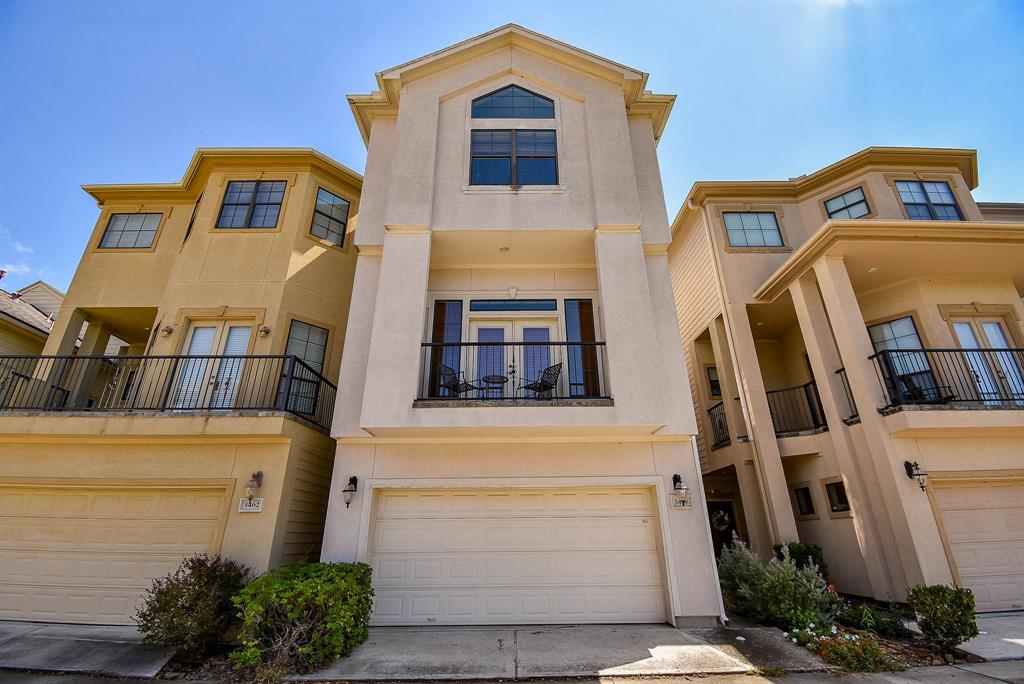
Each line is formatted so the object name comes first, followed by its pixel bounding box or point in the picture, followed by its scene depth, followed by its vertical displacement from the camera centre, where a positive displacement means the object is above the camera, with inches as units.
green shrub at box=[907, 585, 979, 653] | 227.1 -39.6
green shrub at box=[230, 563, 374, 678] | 209.6 -39.5
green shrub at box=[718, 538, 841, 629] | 267.1 -35.8
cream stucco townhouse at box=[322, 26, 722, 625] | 279.3 +87.3
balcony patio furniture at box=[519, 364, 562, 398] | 298.0 +95.0
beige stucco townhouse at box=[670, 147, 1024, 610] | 307.3 +130.1
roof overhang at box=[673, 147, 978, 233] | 453.4 +349.3
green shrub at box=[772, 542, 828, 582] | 339.6 -15.6
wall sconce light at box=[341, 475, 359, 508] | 287.1 +25.3
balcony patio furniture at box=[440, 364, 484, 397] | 301.6 +94.5
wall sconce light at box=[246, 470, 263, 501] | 276.7 +29.0
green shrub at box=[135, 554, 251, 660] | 224.1 -36.1
